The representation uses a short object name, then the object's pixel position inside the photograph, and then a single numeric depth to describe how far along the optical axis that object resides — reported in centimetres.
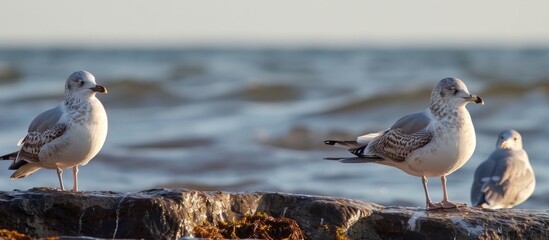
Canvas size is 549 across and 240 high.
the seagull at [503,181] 1737
